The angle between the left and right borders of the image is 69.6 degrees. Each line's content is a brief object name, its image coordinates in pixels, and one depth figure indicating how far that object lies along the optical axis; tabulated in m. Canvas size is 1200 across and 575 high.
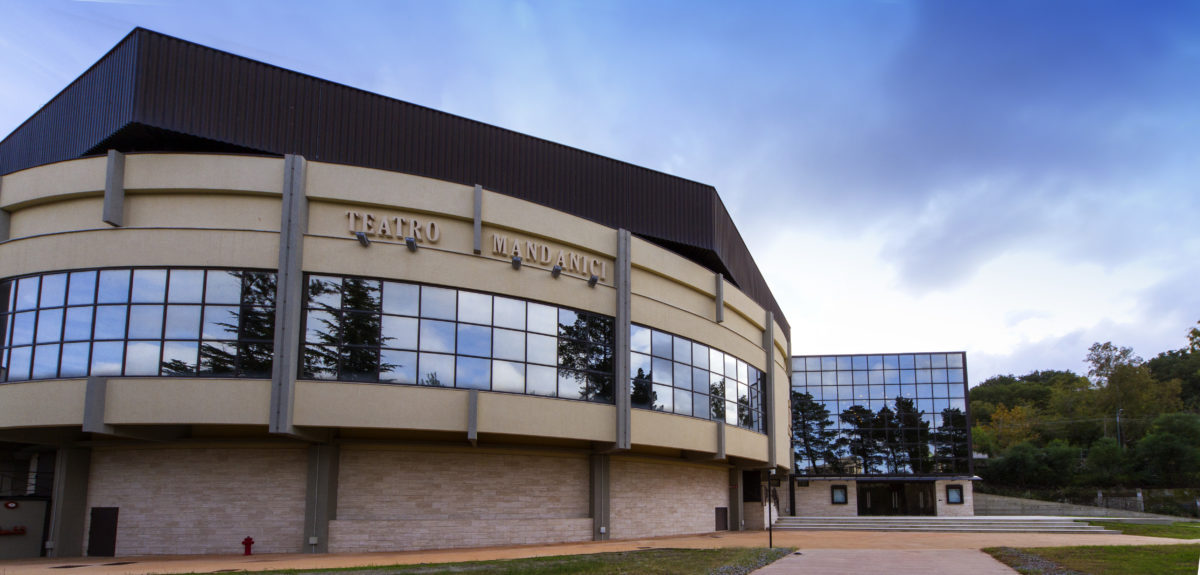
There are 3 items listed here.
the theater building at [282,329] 22.70
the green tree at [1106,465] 74.38
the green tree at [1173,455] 70.19
